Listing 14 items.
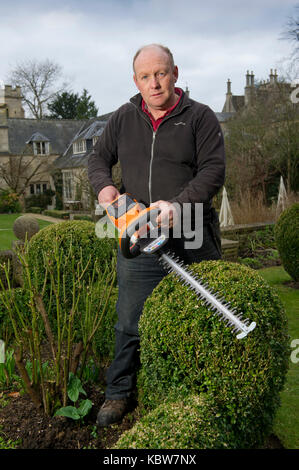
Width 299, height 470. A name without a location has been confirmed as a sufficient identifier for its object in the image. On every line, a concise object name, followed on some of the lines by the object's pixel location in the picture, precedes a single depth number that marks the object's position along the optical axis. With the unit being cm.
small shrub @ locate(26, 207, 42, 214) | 3081
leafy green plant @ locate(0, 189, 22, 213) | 2988
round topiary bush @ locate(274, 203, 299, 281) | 709
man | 267
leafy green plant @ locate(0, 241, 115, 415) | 281
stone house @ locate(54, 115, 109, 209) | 2888
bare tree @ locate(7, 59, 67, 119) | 4028
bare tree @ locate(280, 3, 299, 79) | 1741
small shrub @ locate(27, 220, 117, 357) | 498
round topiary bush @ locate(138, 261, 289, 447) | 228
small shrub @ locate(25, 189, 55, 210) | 3319
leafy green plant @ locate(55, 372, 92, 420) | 276
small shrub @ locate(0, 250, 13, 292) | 719
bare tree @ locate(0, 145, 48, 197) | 3098
